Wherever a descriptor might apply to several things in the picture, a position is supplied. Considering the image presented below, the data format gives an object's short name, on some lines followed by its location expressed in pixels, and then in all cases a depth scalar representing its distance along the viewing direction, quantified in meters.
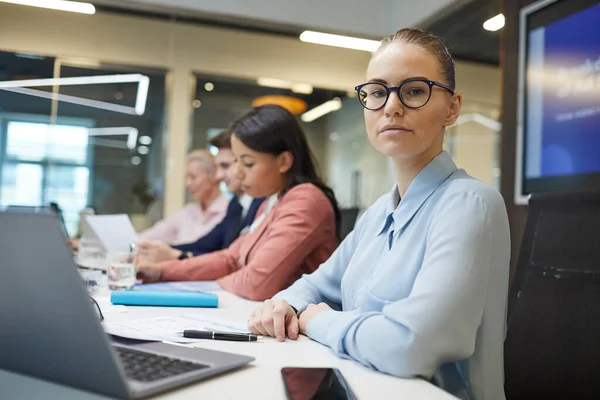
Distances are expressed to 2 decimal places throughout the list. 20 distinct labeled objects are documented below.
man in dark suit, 2.95
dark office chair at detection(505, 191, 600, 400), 1.10
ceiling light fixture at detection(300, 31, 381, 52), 4.62
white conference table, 0.70
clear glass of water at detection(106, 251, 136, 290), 1.71
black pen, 1.00
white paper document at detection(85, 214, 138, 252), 2.44
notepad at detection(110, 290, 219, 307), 1.36
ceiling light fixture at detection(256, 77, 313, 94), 5.32
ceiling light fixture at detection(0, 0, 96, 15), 4.27
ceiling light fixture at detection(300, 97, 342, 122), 5.51
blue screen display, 2.52
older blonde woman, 3.79
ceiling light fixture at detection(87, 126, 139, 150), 5.12
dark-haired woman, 1.70
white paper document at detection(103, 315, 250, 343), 0.96
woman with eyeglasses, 0.83
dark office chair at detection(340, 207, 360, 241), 2.54
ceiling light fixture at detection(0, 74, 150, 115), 4.57
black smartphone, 0.69
